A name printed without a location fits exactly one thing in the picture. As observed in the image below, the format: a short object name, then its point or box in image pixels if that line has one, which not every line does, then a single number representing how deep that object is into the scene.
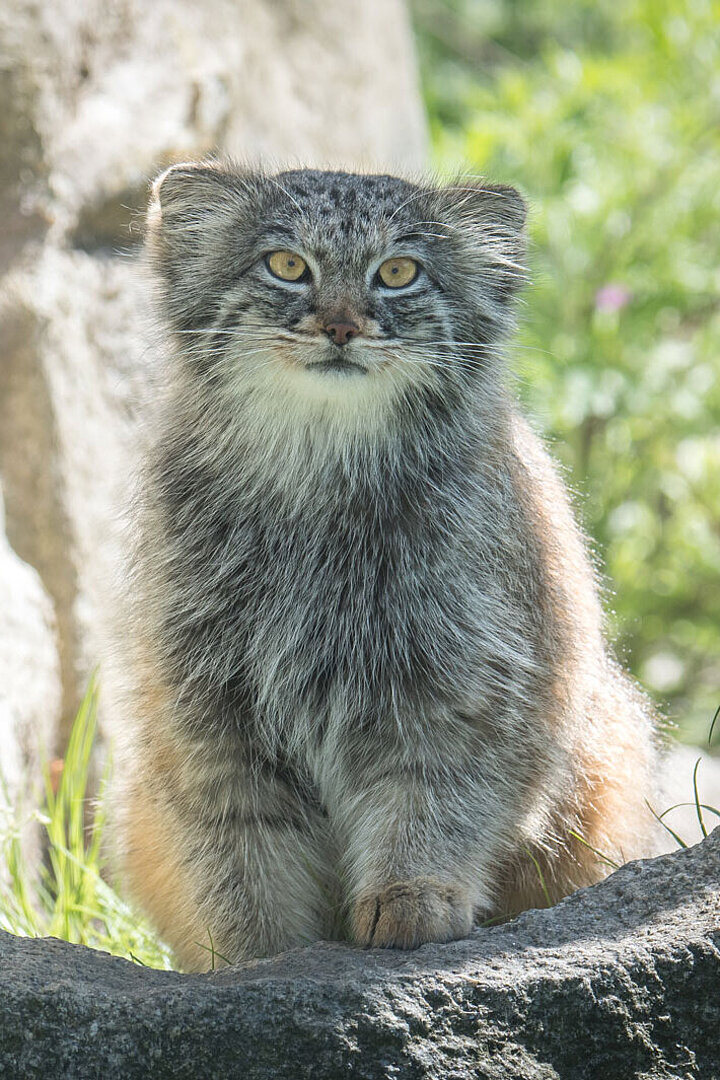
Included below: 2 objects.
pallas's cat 6.31
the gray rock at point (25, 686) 8.51
